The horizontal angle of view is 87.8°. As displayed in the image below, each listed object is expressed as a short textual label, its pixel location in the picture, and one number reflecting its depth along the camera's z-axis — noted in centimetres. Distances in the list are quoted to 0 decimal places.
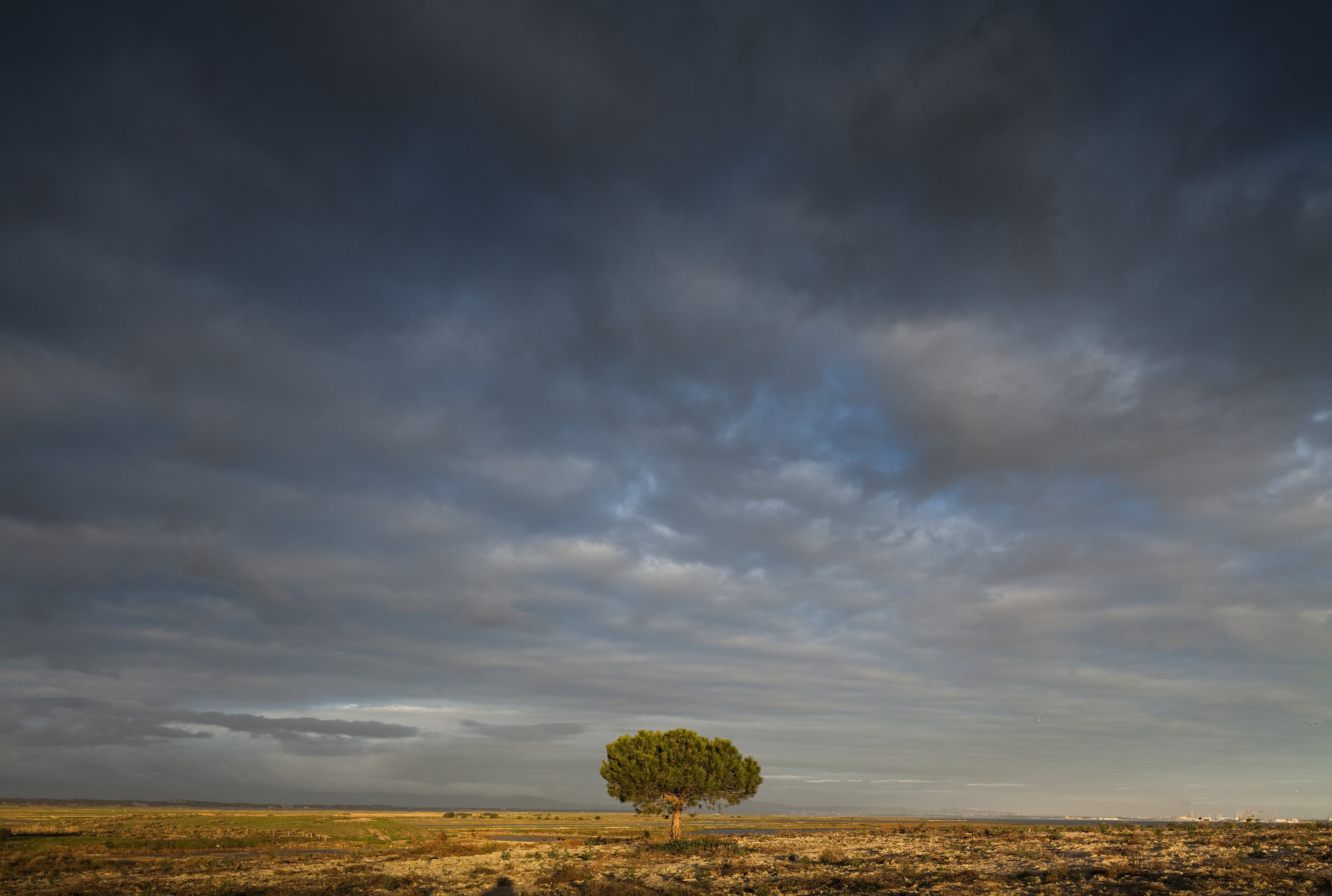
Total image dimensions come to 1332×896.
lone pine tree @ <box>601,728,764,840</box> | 7712
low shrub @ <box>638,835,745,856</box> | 6038
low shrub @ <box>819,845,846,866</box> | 4968
